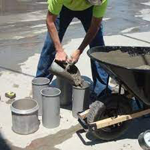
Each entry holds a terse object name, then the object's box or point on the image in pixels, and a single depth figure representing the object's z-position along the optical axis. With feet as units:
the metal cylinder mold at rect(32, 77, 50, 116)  9.43
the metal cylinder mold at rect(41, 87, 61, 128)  8.58
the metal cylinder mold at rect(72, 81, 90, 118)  9.03
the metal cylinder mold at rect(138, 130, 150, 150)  6.99
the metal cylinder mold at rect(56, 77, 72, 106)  9.87
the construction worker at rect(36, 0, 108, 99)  8.60
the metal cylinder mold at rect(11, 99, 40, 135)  8.24
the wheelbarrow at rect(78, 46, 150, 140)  7.40
